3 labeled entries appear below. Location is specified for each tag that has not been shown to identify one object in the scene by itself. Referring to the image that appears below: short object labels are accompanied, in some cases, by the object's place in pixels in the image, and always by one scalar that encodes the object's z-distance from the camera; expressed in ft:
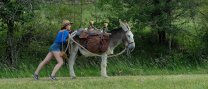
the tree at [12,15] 66.28
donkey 57.16
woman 56.08
